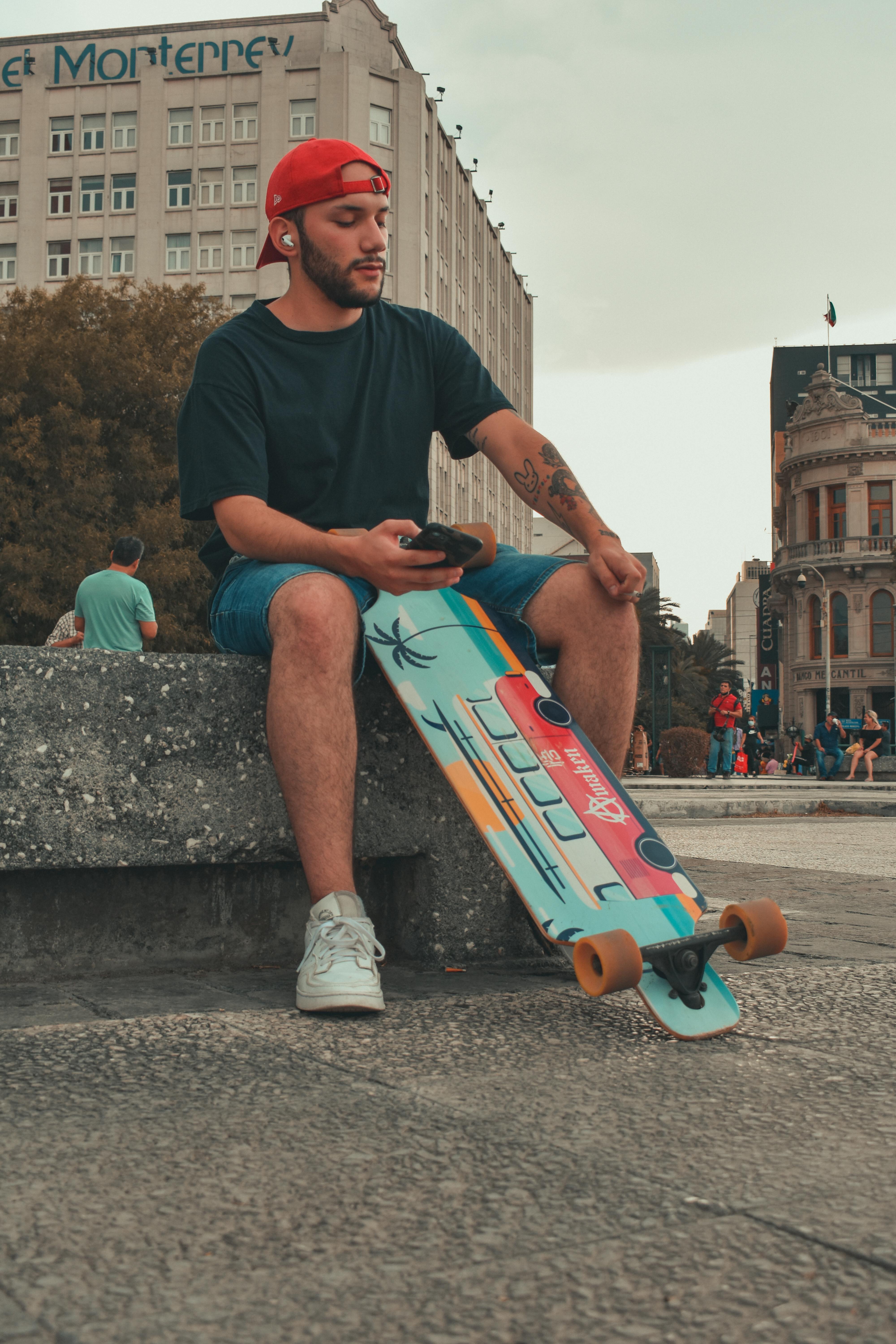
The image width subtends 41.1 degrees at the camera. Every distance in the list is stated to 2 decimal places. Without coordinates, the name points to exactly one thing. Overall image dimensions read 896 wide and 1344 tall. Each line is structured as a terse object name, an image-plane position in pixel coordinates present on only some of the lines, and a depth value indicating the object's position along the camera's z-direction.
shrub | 28.72
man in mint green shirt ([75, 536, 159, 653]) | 6.90
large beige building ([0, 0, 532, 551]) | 48.22
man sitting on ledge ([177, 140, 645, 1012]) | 2.32
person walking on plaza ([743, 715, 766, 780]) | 38.78
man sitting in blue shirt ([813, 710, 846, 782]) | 28.16
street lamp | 52.56
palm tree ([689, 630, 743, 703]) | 70.06
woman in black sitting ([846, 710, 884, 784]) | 27.36
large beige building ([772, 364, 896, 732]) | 55.94
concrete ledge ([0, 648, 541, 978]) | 2.37
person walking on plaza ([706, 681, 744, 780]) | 23.62
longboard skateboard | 1.98
